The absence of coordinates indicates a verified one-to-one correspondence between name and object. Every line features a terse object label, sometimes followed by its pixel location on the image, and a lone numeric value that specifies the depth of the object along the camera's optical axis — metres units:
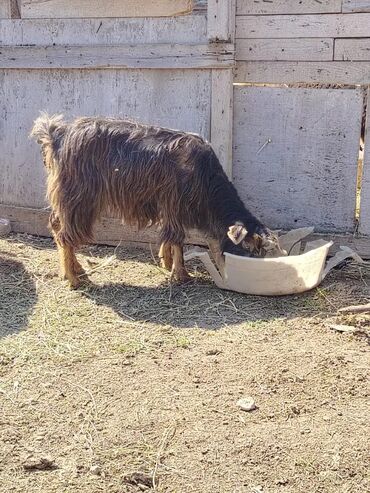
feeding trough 5.25
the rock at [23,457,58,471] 3.26
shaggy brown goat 5.57
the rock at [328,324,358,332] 4.82
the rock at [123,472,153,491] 3.15
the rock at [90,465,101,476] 3.22
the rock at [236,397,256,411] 3.78
